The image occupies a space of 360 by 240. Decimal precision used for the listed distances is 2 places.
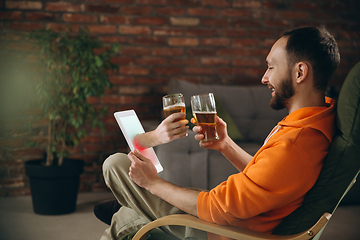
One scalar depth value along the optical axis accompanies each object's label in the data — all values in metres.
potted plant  2.29
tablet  1.16
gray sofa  2.22
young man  0.88
